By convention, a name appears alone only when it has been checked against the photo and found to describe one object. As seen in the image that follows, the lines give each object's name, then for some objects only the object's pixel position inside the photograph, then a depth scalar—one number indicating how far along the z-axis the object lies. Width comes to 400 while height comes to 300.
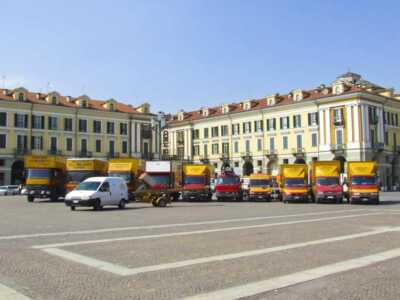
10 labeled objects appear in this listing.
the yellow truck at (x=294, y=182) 36.75
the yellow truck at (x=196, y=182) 40.31
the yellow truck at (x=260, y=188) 41.66
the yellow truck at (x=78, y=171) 36.62
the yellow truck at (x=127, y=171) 38.53
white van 25.84
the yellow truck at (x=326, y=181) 35.00
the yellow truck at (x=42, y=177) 37.44
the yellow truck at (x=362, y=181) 33.53
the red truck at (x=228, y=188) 41.28
